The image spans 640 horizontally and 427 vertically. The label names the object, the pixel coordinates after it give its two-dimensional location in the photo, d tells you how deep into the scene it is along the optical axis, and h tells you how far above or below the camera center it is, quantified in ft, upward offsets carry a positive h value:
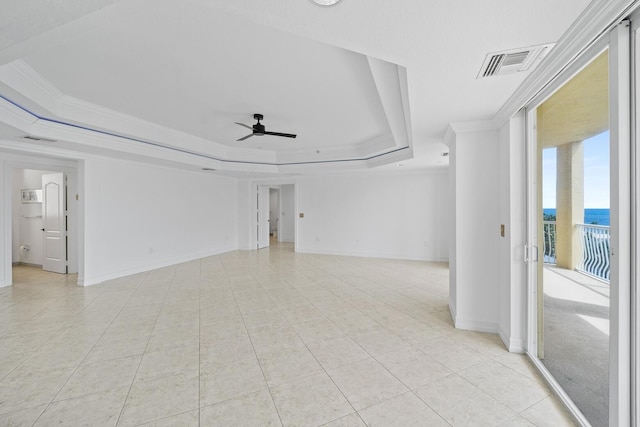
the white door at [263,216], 29.84 -0.42
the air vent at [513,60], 5.63 +3.34
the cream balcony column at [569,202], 6.96 +0.27
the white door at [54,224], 19.17 -0.83
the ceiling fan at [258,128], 14.07 +4.35
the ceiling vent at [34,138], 12.45 +3.45
